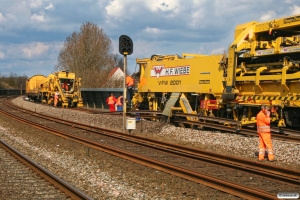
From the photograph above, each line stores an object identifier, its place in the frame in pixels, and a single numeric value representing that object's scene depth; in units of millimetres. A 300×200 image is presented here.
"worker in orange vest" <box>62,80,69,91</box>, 35594
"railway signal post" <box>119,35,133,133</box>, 16766
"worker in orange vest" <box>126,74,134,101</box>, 25925
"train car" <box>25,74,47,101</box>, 44312
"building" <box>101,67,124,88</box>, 42119
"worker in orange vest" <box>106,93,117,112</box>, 26797
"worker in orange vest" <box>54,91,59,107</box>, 34688
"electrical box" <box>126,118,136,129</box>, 15695
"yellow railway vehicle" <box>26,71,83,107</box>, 34438
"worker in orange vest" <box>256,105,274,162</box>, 10146
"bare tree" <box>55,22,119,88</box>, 56281
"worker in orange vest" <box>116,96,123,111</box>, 26797
